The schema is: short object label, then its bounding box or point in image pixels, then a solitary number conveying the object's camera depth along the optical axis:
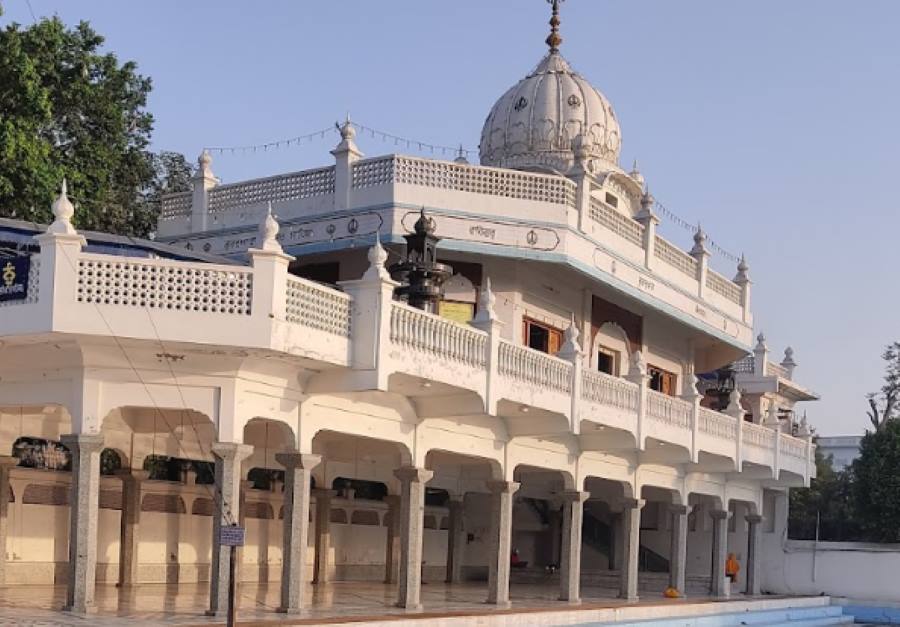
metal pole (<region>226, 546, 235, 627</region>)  11.49
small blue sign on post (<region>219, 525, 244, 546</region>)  11.47
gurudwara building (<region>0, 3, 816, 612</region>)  13.97
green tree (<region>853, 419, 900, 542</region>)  39.88
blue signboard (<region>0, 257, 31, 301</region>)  13.46
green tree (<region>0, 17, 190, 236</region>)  21.59
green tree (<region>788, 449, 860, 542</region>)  49.66
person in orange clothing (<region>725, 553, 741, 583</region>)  30.28
